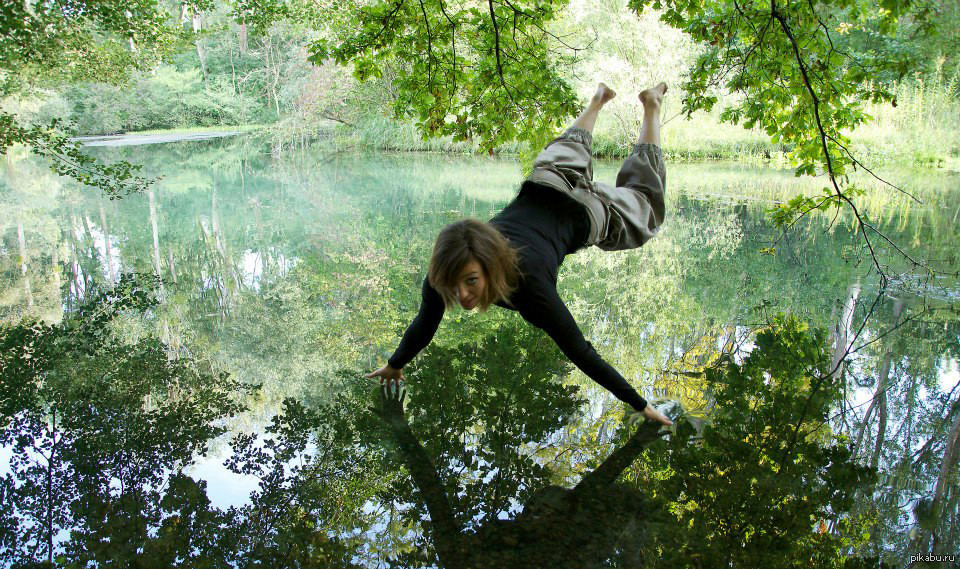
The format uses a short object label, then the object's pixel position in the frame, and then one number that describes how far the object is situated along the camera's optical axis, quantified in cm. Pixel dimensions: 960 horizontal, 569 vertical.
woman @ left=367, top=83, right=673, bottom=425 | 228
